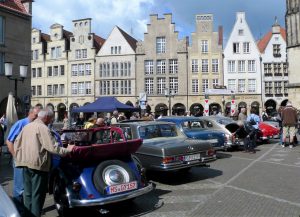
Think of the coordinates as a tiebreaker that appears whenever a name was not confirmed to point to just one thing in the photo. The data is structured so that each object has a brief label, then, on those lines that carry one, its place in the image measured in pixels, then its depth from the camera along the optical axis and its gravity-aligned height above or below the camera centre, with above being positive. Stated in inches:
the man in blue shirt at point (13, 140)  283.3 -19.8
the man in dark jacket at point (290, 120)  712.4 -13.7
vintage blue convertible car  265.0 -43.5
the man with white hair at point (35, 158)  234.2 -26.0
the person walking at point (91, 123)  557.9 -13.8
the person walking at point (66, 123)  814.2 -19.4
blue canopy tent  889.5 +15.8
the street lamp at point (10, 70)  668.7 +73.5
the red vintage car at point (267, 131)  821.9 -39.3
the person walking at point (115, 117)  784.4 -7.7
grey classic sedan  373.7 -33.0
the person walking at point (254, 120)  712.0 -13.7
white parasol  532.8 +1.0
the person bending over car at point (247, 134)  657.7 -34.9
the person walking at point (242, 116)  728.7 -6.4
